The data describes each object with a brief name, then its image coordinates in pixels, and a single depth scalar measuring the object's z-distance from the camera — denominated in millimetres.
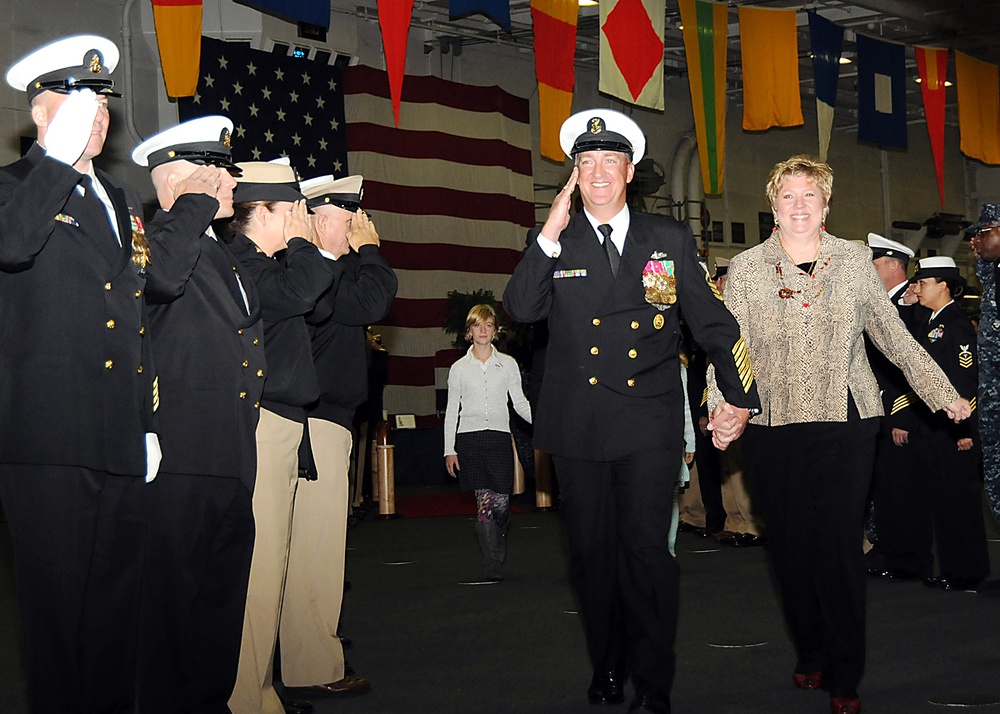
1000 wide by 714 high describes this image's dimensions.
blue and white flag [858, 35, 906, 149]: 14062
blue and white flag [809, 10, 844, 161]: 13172
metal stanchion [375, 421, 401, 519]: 11625
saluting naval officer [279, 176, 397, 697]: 4445
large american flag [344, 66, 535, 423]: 15219
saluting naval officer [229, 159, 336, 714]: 3914
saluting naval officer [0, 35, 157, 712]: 2850
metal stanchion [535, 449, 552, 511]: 11734
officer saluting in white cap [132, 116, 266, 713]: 3381
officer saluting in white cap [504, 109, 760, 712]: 4051
